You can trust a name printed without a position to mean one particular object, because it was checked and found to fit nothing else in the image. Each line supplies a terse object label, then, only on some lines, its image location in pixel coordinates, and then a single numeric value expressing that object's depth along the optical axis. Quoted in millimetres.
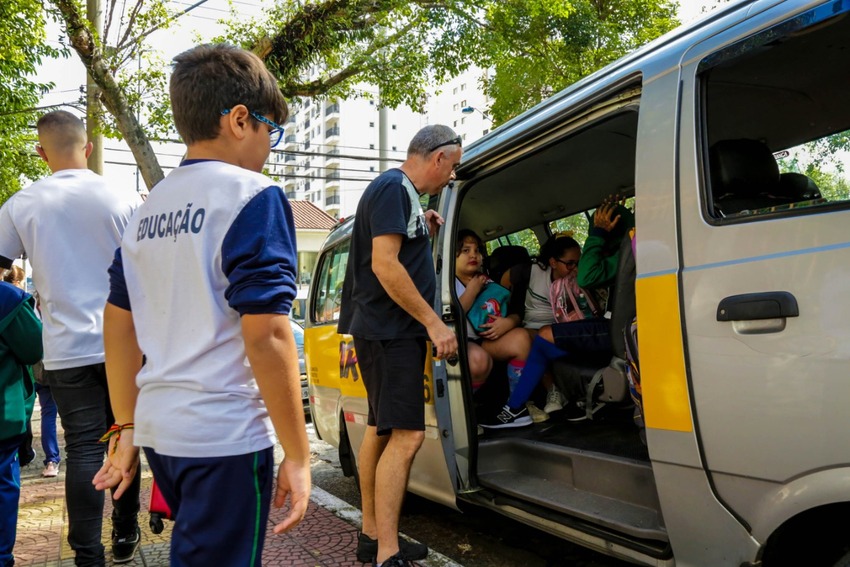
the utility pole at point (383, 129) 17688
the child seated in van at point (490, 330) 4316
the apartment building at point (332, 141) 71312
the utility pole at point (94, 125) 9883
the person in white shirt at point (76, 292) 3033
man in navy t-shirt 3092
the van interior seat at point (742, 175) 2277
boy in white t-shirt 1504
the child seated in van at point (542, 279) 4758
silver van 1842
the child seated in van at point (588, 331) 4246
